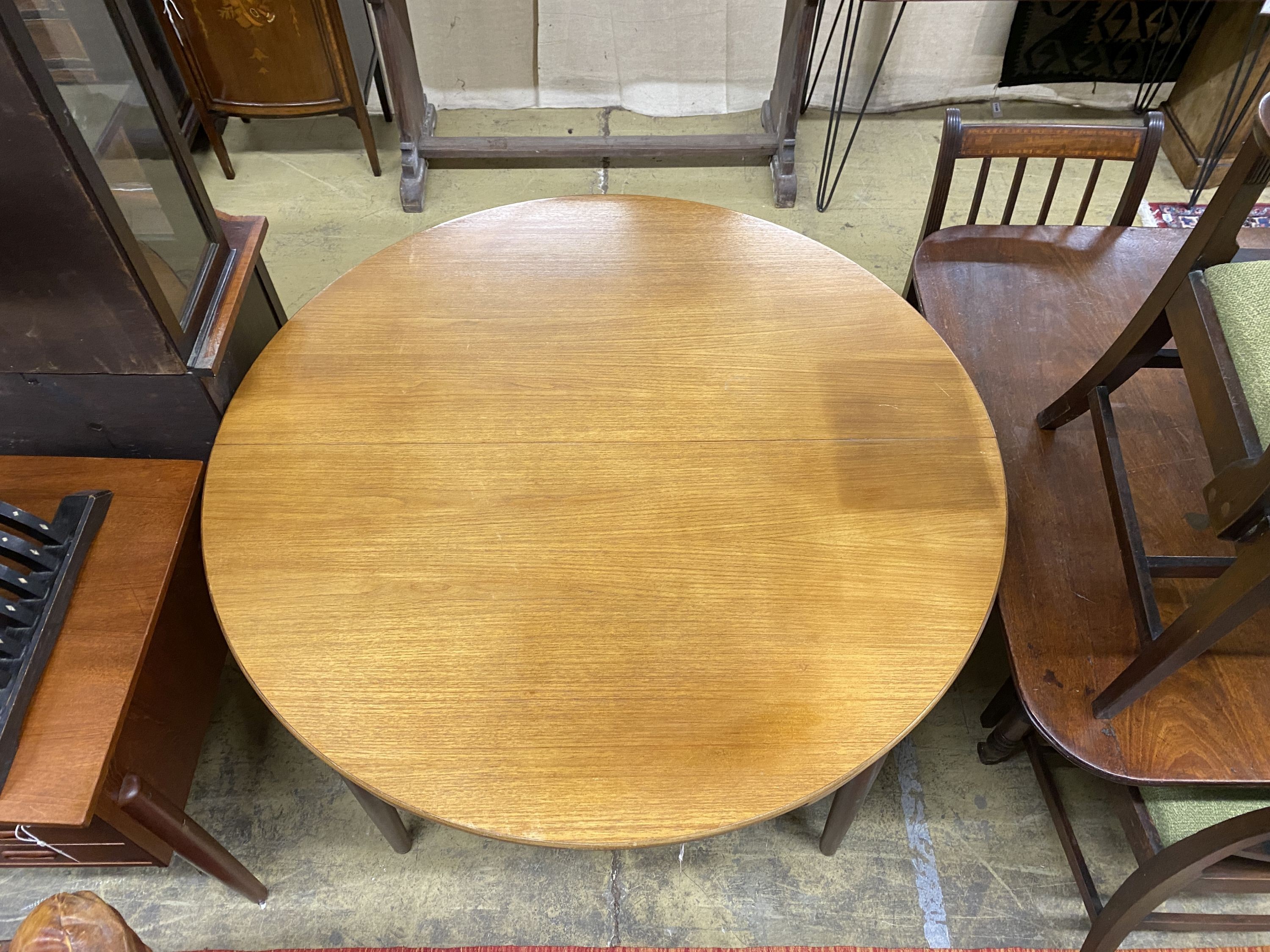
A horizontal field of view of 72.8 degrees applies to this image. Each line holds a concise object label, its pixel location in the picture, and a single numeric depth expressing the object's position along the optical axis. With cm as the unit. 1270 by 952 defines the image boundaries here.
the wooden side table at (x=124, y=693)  122
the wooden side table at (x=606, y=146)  289
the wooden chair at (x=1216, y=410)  105
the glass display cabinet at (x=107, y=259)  112
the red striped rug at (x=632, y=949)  161
